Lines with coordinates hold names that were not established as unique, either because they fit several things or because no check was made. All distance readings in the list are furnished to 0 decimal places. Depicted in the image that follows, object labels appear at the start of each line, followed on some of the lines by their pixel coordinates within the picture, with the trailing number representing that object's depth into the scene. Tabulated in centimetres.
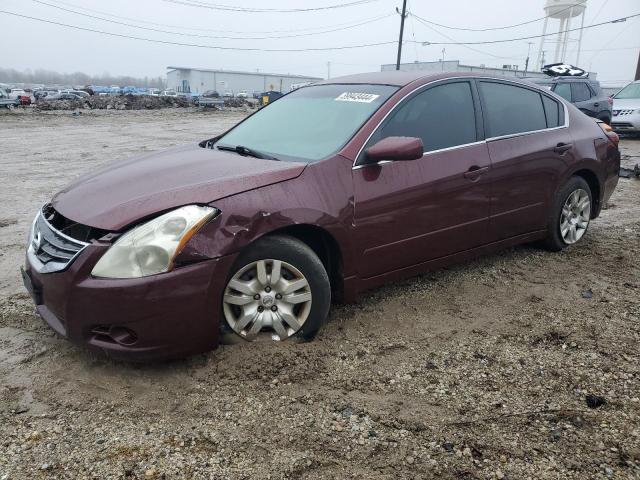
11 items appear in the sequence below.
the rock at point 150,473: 213
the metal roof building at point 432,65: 4549
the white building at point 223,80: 8469
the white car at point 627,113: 1480
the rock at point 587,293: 393
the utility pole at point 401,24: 3585
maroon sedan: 267
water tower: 5447
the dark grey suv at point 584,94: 1453
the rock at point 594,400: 257
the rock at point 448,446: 229
